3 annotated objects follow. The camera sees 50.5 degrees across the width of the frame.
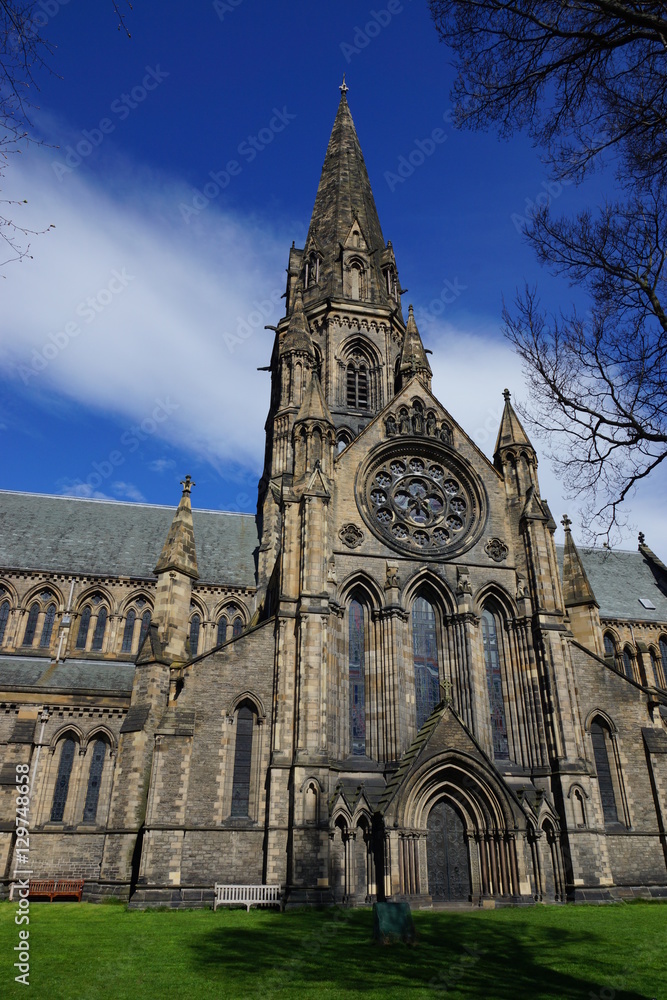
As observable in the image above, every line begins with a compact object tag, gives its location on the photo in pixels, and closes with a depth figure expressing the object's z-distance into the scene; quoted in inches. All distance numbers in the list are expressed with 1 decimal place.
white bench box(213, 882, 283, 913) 725.3
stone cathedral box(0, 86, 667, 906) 775.1
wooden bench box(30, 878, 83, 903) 880.9
